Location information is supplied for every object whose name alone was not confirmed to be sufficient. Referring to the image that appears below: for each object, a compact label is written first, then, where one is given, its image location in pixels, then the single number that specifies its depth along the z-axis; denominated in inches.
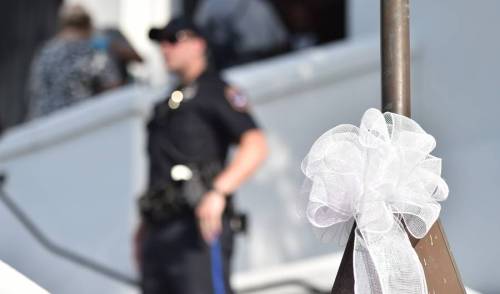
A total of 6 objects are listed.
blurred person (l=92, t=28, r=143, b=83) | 621.0
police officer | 367.6
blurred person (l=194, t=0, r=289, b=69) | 584.4
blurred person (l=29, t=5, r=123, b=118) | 588.7
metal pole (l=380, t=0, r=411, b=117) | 185.2
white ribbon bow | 174.4
